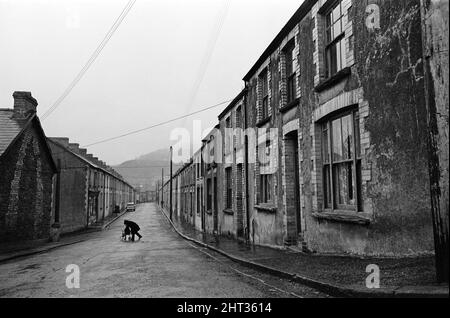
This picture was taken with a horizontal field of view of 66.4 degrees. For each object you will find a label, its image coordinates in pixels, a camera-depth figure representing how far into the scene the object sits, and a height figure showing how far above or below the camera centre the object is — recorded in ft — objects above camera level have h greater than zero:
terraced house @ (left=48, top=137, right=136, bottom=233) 98.27 +0.89
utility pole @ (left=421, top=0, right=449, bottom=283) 14.84 +0.55
